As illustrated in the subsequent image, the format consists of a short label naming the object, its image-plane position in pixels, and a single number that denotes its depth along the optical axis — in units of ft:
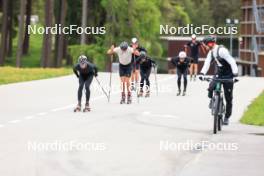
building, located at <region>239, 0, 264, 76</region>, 268.41
